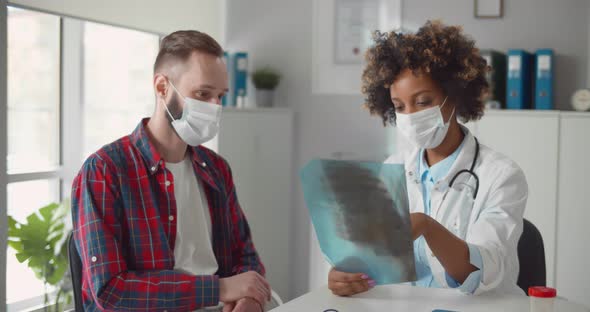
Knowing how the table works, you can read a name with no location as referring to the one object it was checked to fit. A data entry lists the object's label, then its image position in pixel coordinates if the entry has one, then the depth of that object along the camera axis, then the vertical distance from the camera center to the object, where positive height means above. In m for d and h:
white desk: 1.56 -0.40
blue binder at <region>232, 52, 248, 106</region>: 3.88 +0.36
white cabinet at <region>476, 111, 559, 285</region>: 3.19 -0.07
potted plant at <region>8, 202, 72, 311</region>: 2.87 -0.50
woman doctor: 1.70 -0.06
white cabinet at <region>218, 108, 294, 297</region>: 3.62 -0.21
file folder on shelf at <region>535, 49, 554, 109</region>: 3.24 +0.31
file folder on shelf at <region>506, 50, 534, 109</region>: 3.26 +0.31
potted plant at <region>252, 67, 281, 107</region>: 3.96 +0.32
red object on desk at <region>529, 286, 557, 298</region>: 1.42 -0.33
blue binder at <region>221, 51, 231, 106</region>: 3.88 +0.25
